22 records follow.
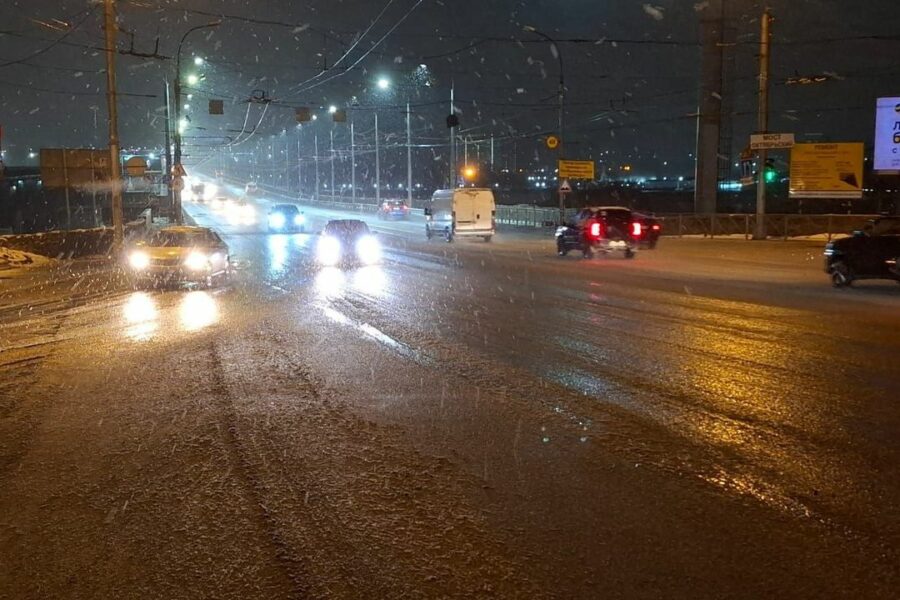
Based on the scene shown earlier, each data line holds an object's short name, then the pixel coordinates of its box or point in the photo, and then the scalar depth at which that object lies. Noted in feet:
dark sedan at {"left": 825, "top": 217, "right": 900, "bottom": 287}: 60.95
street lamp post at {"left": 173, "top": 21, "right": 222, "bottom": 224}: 117.39
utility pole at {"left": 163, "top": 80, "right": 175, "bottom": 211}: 139.30
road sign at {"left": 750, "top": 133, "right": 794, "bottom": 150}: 113.80
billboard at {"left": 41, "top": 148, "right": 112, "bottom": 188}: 118.32
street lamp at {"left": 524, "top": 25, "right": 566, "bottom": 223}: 138.51
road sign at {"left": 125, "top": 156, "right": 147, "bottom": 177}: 124.67
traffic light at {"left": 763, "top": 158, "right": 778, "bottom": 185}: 121.70
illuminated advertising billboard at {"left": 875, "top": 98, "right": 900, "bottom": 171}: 116.88
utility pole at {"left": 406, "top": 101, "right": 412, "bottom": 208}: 216.00
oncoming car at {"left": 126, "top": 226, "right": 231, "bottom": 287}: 66.03
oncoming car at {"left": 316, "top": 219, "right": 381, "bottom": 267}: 98.67
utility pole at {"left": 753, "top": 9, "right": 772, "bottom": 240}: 117.08
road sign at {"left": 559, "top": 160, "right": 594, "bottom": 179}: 158.51
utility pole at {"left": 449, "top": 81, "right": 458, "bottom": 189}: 155.44
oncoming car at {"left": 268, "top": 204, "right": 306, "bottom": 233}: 176.86
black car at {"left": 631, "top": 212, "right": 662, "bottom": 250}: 108.27
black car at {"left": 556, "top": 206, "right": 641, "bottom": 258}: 96.58
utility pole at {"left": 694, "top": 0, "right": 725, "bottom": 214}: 146.51
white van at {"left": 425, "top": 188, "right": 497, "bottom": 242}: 130.72
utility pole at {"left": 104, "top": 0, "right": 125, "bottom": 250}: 92.30
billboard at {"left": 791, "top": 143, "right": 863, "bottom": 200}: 132.05
